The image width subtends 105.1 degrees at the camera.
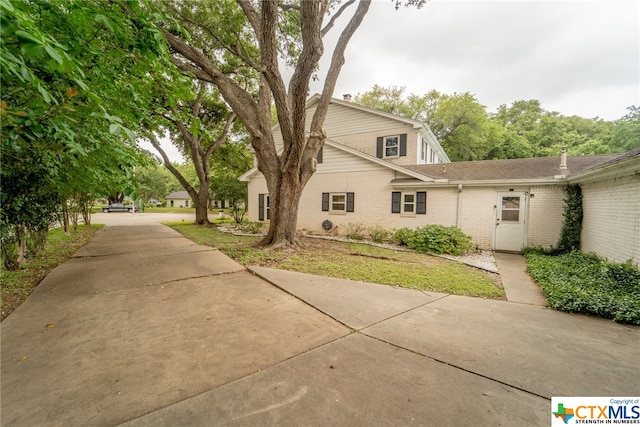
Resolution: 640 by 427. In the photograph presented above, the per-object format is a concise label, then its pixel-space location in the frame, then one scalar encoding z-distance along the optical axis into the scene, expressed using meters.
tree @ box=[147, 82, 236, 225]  15.90
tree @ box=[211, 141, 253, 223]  16.94
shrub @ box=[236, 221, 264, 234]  12.95
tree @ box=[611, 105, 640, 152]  19.58
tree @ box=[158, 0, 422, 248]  5.83
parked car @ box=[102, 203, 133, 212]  33.97
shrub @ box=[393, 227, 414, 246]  9.55
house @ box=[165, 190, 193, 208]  56.57
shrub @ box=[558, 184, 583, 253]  7.89
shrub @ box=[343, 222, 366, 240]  11.32
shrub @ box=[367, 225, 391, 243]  10.75
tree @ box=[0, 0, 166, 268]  1.63
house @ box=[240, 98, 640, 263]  6.16
